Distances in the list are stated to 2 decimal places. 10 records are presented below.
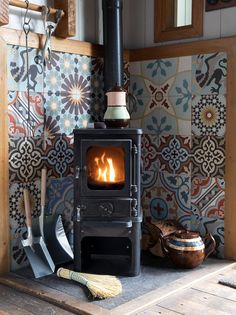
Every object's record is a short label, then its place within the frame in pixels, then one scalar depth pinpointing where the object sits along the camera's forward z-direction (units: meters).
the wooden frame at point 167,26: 2.86
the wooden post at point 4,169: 2.41
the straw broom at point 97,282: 2.15
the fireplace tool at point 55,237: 2.61
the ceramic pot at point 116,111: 2.48
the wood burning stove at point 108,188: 2.37
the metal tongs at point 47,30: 2.52
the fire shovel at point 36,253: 2.46
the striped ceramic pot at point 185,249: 2.50
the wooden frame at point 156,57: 2.43
